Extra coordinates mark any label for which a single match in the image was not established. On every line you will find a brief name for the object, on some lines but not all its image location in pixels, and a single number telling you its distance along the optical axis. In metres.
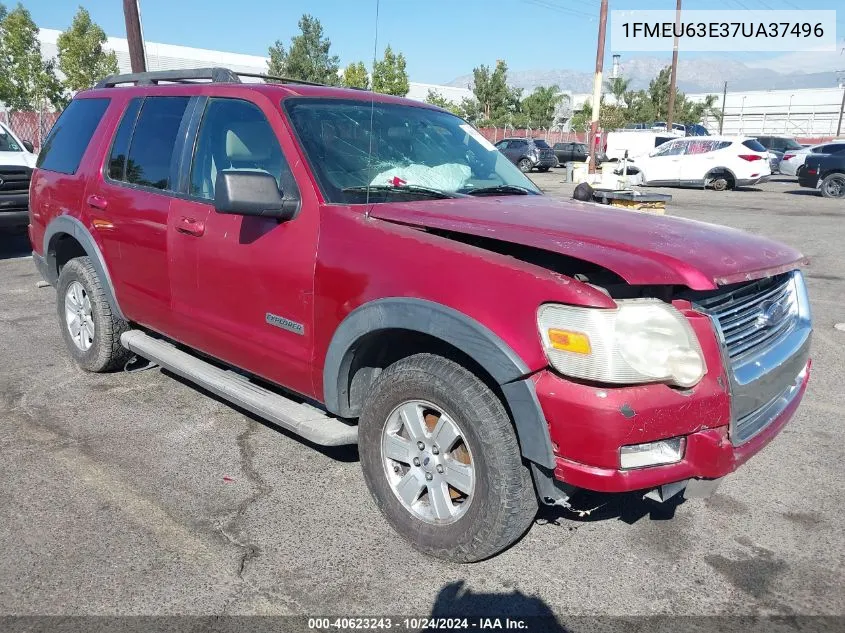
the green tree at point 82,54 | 33.03
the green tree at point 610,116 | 43.28
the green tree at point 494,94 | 52.09
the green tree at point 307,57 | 40.91
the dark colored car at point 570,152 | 37.47
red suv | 2.42
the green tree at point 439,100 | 53.03
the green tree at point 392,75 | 44.91
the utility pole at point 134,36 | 13.12
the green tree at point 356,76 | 44.16
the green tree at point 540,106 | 54.81
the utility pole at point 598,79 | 23.64
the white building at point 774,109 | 67.12
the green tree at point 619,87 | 54.72
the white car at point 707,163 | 22.64
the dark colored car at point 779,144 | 34.22
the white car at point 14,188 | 9.34
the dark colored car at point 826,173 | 20.19
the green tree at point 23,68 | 31.36
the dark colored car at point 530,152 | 33.00
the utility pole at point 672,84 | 36.44
